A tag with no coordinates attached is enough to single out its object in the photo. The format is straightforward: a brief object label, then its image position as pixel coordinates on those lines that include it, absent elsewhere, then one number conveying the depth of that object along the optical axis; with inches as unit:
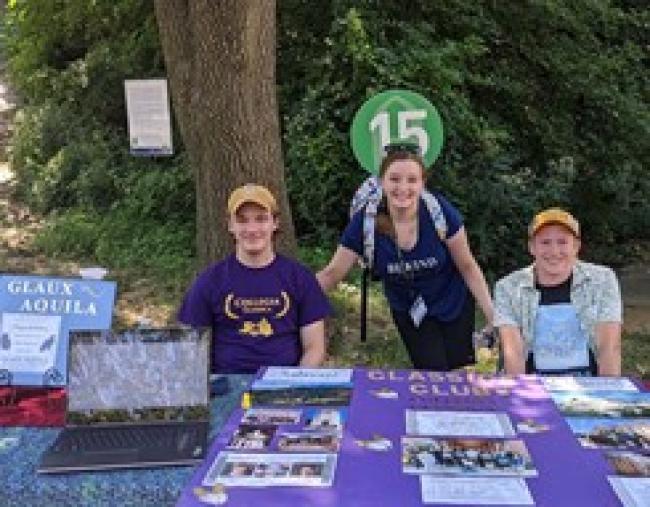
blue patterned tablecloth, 86.9
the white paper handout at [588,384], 113.4
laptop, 102.1
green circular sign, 196.8
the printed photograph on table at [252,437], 93.6
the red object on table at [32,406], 106.5
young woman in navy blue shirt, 150.9
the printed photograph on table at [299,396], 106.8
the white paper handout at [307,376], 115.3
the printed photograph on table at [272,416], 100.3
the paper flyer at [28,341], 117.4
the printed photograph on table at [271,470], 84.7
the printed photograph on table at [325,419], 98.2
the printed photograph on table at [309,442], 92.2
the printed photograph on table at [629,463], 87.0
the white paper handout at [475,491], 80.5
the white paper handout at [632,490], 80.1
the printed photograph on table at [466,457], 86.7
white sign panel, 298.8
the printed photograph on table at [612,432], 94.6
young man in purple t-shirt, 134.9
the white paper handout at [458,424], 96.5
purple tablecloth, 81.4
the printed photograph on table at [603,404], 104.0
